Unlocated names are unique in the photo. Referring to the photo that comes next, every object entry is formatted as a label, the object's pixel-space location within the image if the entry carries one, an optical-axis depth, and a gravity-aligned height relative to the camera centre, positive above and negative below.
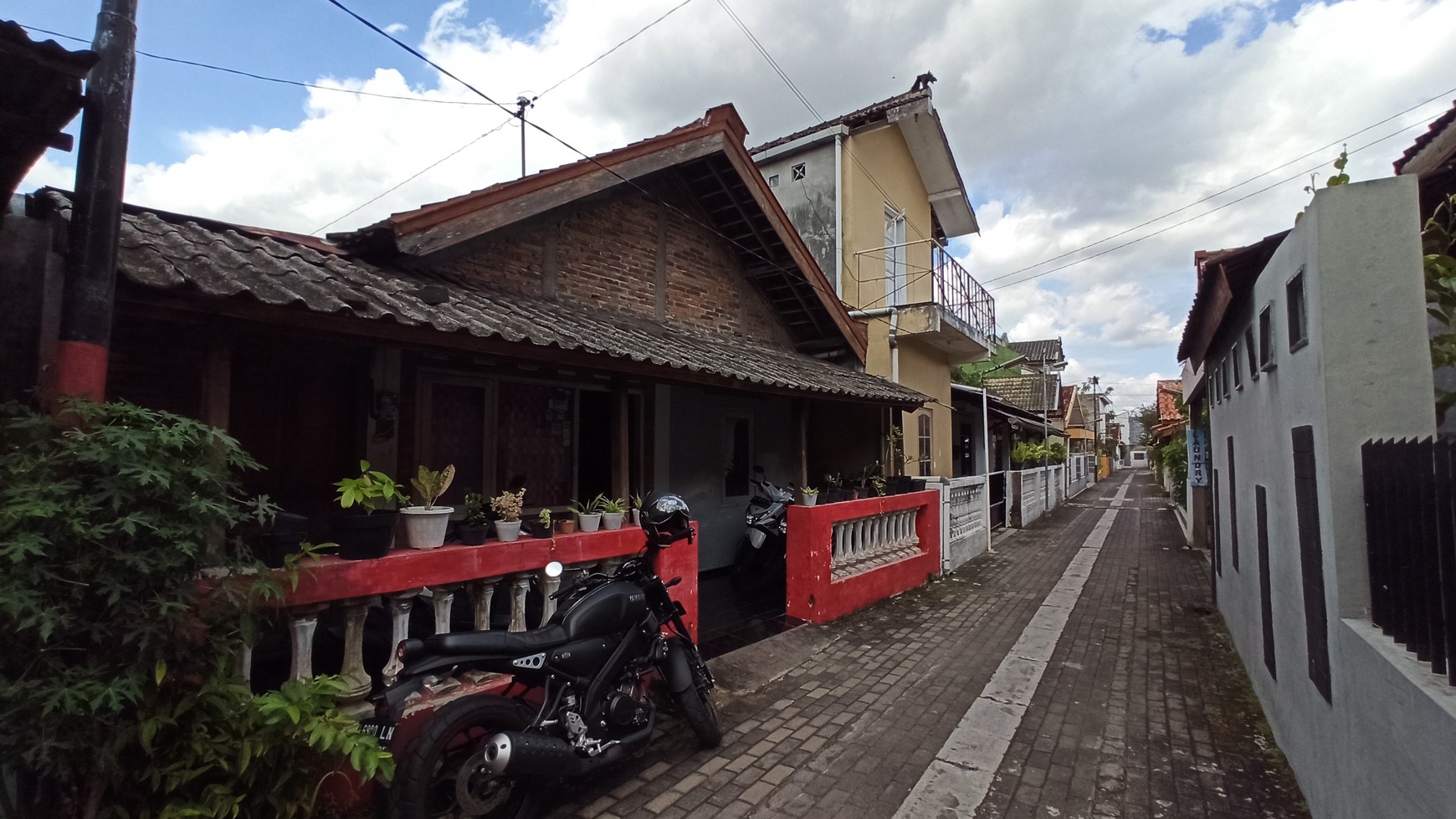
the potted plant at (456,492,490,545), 3.57 -0.42
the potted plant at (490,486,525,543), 3.80 -0.38
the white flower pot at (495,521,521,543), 3.79 -0.47
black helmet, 3.83 -0.40
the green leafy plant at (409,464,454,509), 3.38 -0.17
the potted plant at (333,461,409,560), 2.96 -0.33
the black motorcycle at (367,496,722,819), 2.66 -1.21
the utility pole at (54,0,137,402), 2.39 +0.92
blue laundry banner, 11.08 +0.01
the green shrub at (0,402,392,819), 2.04 -0.64
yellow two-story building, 11.20 +3.82
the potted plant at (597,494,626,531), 4.48 -0.42
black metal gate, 1.90 -0.28
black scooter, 7.93 -1.08
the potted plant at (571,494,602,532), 4.33 -0.45
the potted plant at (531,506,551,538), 3.97 -0.48
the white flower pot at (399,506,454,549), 3.31 -0.38
